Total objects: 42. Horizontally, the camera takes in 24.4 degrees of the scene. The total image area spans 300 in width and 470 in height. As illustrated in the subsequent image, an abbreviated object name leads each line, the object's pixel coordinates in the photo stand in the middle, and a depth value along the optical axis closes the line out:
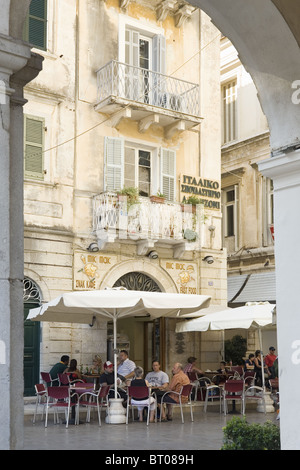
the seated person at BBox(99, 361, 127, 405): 13.95
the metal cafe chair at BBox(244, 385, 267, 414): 14.71
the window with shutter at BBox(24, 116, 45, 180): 17.12
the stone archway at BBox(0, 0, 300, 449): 5.40
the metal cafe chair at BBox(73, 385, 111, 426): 12.63
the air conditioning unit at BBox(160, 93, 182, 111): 19.45
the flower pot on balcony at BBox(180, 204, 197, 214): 19.35
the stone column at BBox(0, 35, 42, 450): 3.75
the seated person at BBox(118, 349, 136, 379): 14.69
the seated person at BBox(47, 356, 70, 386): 15.09
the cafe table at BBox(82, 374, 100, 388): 15.52
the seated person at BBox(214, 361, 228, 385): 16.99
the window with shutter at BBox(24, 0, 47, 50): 17.58
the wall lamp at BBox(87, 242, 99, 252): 17.73
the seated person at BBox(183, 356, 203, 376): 17.13
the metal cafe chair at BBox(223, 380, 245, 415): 13.93
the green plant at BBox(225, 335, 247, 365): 23.34
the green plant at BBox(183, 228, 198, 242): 19.22
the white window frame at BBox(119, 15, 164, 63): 19.20
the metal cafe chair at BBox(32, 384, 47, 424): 13.18
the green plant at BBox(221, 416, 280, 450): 6.75
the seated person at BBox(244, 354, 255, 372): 17.93
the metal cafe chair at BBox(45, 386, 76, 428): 12.24
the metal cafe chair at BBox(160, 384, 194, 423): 13.09
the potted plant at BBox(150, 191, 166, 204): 18.61
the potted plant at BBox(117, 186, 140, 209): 17.95
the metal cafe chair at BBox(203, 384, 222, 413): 14.88
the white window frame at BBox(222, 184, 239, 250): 25.97
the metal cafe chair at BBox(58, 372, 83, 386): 13.59
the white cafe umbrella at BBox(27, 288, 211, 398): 12.94
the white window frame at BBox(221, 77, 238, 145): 26.80
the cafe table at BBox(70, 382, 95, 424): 12.78
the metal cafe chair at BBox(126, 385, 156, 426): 12.72
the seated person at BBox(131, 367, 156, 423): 12.94
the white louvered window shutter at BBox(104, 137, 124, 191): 18.44
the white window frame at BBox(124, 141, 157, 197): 19.20
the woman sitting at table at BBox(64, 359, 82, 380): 14.56
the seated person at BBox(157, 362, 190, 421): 13.30
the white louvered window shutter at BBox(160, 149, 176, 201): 19.55
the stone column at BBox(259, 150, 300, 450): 5.35
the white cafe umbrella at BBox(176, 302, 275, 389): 15.33
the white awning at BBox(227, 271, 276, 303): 23.59
